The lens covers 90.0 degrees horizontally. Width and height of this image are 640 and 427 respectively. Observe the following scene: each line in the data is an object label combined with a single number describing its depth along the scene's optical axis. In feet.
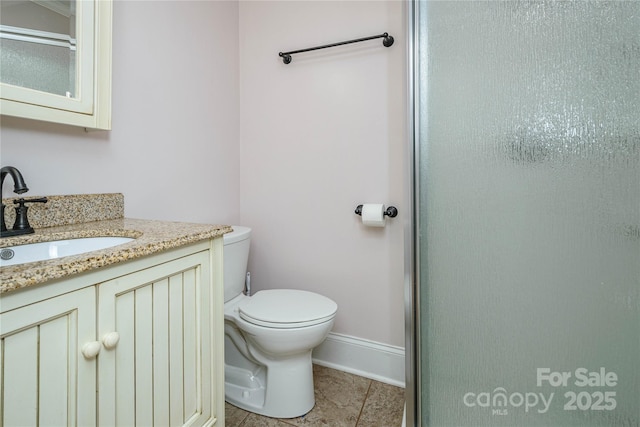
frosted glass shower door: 2.71
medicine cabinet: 2.99
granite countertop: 1.80
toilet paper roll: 5.05
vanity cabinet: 1.86
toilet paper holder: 5.10
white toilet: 4.25
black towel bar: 5.01
